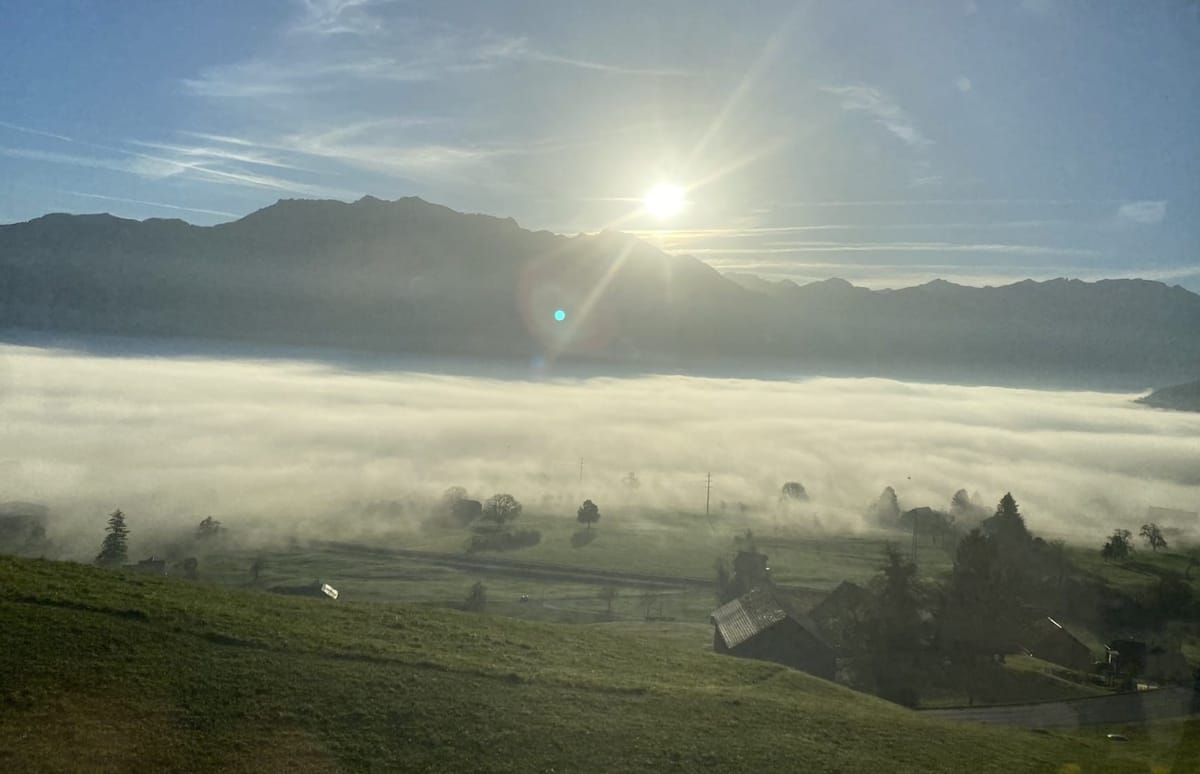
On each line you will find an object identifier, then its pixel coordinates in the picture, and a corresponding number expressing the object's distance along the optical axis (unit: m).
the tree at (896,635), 48.06
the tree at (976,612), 54.69
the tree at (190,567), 82.06
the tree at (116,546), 88.69
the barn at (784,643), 45.25
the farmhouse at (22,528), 100.72
